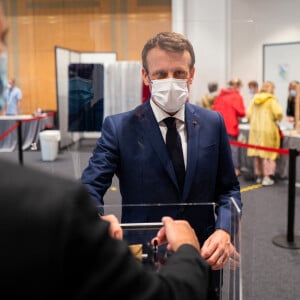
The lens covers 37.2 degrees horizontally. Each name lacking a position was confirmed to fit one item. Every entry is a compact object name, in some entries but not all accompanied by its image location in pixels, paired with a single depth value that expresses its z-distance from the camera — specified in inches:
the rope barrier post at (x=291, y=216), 164.6
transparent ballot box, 47.1
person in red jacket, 280.1
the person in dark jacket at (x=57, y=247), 20.4
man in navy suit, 63.3
